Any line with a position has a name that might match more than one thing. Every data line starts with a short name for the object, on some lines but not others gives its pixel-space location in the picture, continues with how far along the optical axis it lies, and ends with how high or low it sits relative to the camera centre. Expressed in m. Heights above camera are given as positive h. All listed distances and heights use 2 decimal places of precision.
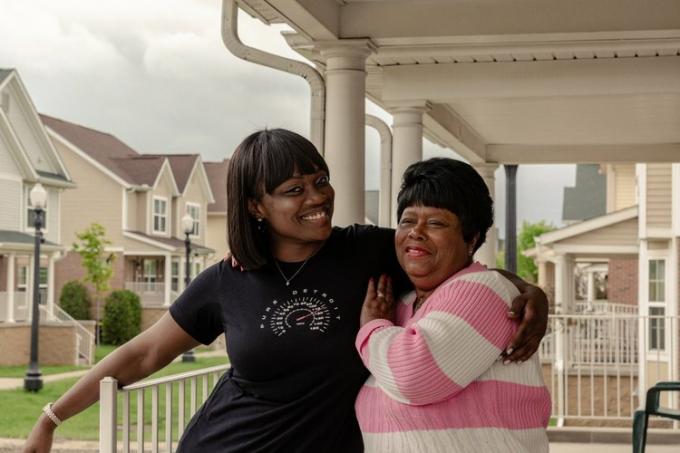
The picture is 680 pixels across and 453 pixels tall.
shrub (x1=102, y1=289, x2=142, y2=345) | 26.05 -1.74
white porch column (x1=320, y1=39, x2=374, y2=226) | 4.49 +0.55
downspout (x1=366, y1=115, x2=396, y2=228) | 6.66 +0.57
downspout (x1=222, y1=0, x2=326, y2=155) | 4.63 +0.82
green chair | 5.23 -0.79
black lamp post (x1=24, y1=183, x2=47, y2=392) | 16.96 -1.19
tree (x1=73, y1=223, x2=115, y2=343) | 27.52 -0.31
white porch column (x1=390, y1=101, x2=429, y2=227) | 6.17 +0.71
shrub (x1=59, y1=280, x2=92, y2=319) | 27.88 -1.37
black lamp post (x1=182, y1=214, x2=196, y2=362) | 20.08 +0.45
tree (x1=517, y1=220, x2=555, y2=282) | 46.19 +0.92
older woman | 1.62 -0.14
